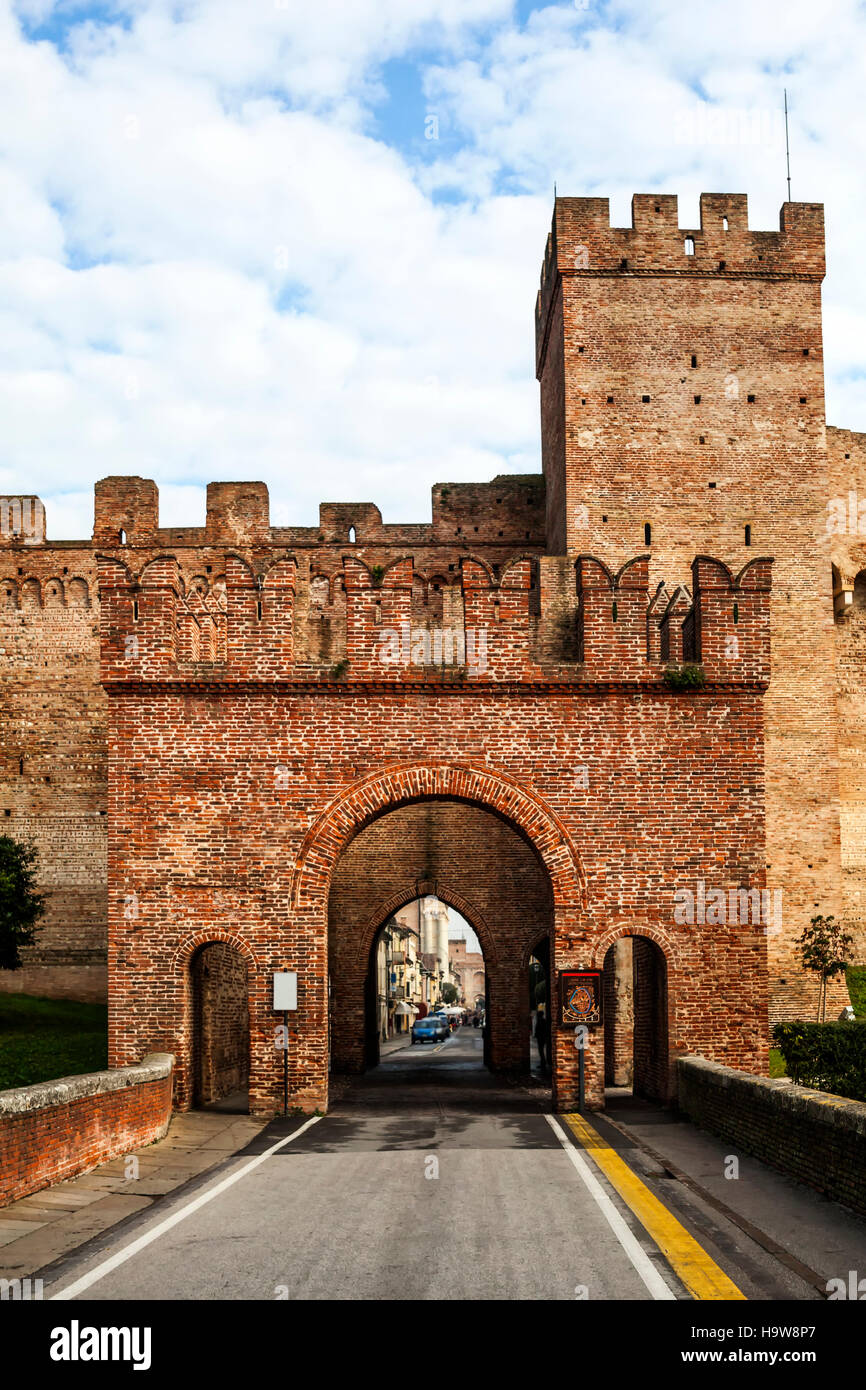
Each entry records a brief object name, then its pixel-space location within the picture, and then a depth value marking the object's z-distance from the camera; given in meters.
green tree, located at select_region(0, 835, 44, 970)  27.44
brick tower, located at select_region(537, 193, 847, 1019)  29.25
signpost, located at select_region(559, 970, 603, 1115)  16.61
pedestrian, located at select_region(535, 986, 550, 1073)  29.22
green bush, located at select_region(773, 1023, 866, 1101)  18.48
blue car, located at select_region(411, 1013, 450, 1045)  54.00
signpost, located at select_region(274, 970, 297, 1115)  16.30
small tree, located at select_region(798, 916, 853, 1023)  28.14
